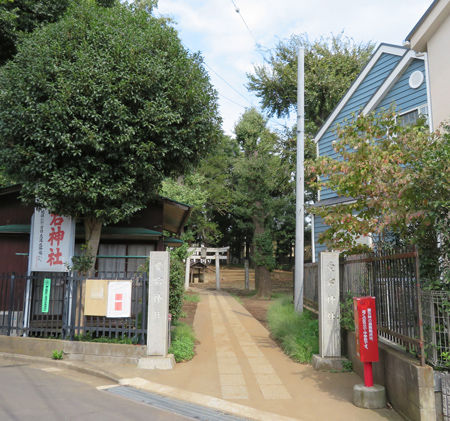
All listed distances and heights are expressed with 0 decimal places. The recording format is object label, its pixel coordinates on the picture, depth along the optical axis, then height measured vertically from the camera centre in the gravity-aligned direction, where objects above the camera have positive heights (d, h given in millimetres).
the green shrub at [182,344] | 8336 -1692
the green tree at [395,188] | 5668 +1333
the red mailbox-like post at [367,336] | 5746 -960
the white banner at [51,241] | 9594 +635
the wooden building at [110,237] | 11773 +935
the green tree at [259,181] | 22839 +5311
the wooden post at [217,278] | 28755 -658
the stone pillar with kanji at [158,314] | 7785 -919
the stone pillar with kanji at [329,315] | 7746 -901
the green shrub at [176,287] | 10023 -492
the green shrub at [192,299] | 20244 -1573
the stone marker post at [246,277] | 28219 -559
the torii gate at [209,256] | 28922 +1068
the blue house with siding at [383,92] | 11977 +6026
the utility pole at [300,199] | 11367 +2107
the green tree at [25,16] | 14438 +9565
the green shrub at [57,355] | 8461 -1870
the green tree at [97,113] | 8422 +3383
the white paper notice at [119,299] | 8414 -663
